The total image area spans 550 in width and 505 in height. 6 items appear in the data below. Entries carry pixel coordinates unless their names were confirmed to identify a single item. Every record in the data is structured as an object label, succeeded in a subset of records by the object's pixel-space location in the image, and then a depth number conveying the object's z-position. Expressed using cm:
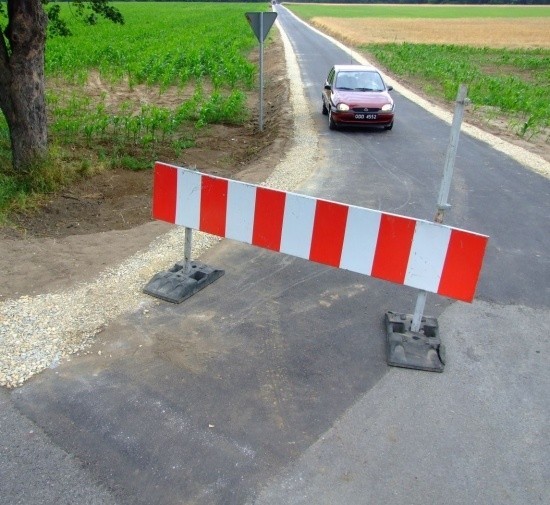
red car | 1450
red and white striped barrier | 460
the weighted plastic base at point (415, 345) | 483
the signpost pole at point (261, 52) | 1294
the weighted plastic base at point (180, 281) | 580
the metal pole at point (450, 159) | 434
